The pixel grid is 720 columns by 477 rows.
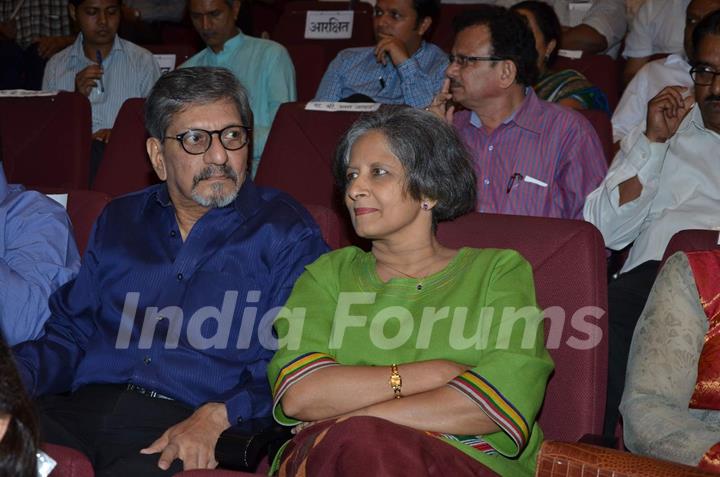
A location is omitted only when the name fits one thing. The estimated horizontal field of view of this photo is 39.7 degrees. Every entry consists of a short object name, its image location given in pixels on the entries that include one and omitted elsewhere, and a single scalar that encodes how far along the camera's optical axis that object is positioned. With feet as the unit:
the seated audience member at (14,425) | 3.89
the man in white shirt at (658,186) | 8.87
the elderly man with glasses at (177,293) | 7.43
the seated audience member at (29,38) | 17.53
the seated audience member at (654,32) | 15.44
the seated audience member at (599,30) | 16.16
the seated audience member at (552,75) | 12.14
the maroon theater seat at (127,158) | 11.32
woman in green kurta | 6.22
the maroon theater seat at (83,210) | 8.93
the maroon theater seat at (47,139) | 11.89
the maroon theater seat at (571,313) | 7.11
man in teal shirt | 14.02
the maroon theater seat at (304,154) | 10.49
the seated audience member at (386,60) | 13.44
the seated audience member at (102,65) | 15.25
